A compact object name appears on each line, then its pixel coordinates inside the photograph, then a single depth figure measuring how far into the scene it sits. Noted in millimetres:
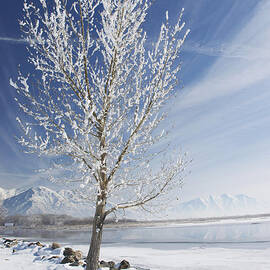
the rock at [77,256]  10565
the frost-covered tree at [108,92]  5613
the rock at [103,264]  9734
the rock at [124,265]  9285
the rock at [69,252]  11289
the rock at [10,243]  16953
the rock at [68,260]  9727
